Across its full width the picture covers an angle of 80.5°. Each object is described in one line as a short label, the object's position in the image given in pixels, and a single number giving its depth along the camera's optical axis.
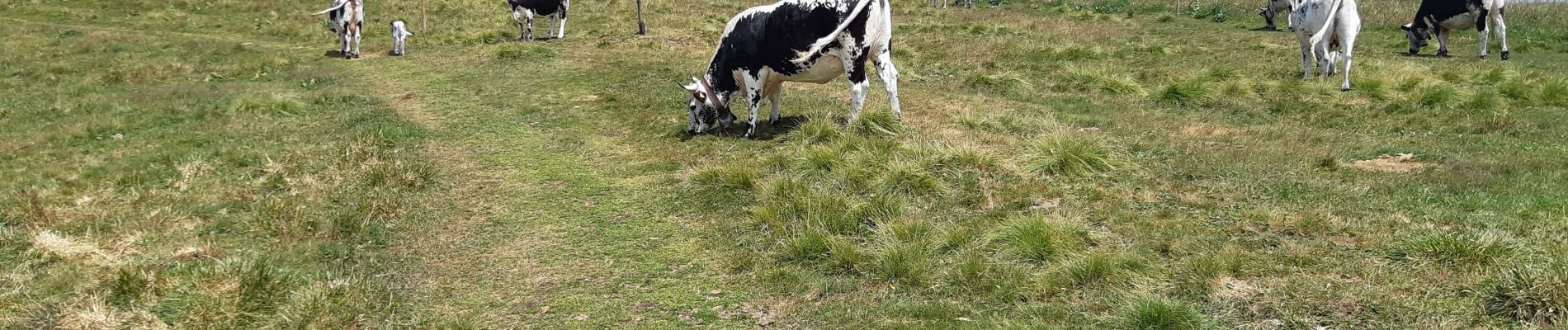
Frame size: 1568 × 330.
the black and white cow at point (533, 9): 23.56
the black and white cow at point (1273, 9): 25.80
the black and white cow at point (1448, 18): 17.48
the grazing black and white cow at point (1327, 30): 13.94
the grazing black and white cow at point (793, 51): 9.88
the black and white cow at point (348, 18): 20.83
